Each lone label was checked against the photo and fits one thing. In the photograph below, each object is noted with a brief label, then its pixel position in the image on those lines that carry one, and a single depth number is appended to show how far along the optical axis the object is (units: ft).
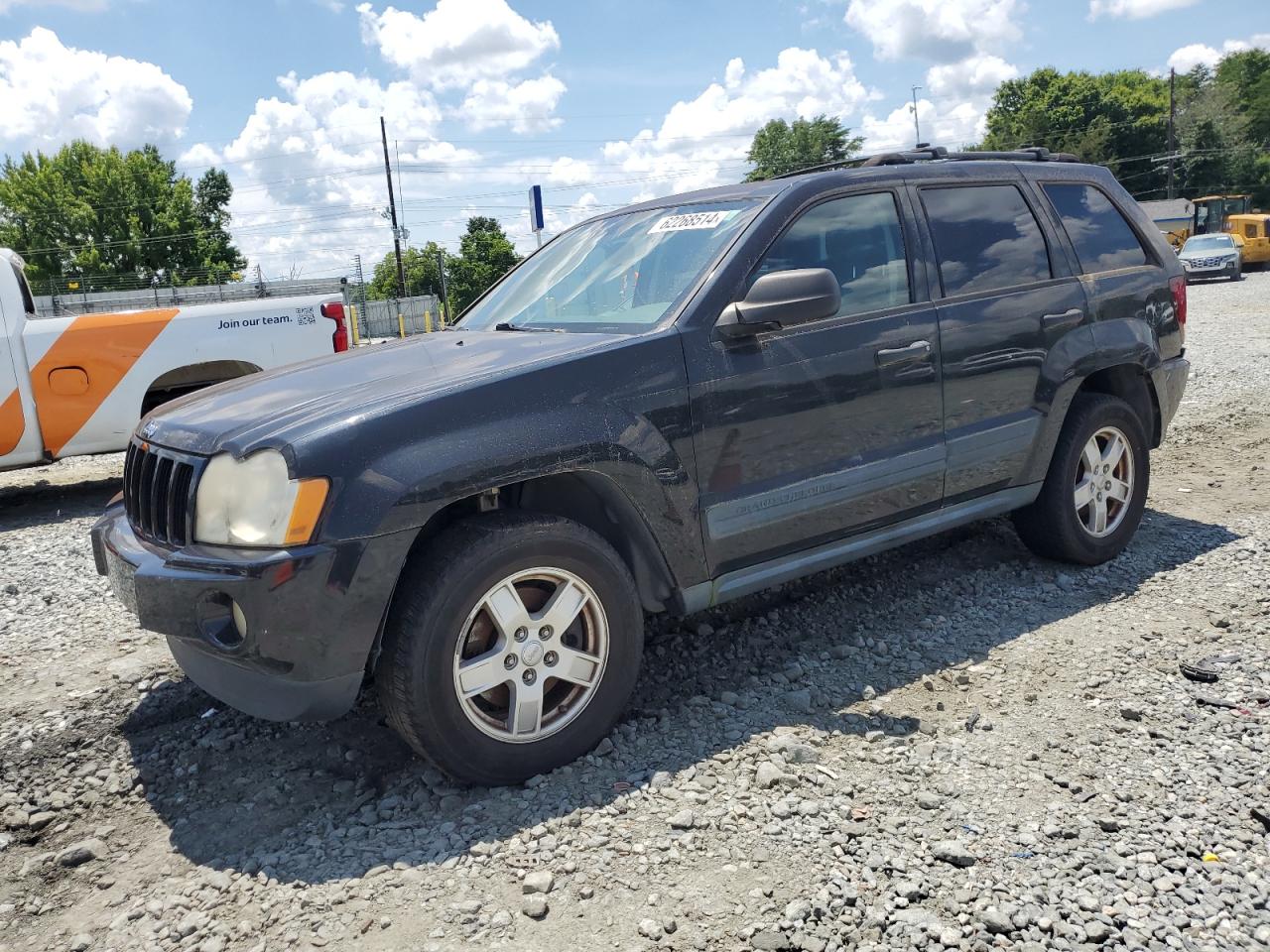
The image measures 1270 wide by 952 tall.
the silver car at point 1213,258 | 102.22
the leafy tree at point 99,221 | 195.62
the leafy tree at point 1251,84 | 303.27
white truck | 24.75
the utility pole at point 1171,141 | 216.54
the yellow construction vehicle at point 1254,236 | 126.31
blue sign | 47.96
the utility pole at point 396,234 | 163.94
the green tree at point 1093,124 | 250.16
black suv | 9.14
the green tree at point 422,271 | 266.98
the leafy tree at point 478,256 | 249.34
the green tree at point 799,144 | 282.36
